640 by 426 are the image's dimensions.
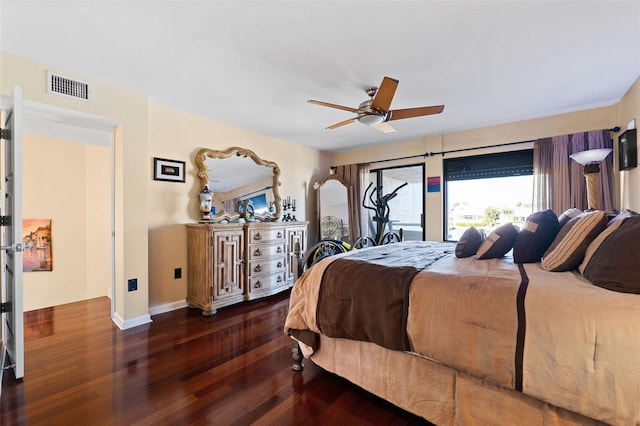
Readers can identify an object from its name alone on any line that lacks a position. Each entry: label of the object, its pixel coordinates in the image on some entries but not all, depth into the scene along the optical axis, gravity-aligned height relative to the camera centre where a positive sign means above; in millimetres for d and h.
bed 1032 -531
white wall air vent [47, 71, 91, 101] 2279 +1139
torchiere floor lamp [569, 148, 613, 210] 2623 +411
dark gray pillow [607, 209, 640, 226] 1396 -34
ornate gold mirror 3563 +471
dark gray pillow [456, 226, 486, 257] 2035 -237
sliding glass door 4645 +238
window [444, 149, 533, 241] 3680 +315
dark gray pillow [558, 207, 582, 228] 1883 -35
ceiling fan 2209 +918
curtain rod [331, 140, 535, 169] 3700 +936
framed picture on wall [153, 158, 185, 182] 3098 +550
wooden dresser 3082 -577
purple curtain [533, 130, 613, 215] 3018 +457
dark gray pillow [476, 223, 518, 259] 1895 -222
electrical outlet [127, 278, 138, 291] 2736 -675
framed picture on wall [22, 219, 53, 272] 3438 -347
